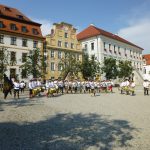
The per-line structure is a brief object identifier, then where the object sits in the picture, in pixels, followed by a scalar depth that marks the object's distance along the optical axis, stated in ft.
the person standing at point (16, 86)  45.96
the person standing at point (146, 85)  53.40
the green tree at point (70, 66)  92.33
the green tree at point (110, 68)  108.02
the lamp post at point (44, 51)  101.00
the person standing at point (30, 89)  46.53
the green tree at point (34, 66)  81.83
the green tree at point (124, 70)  117.70
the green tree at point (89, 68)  102.00
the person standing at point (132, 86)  54.61
